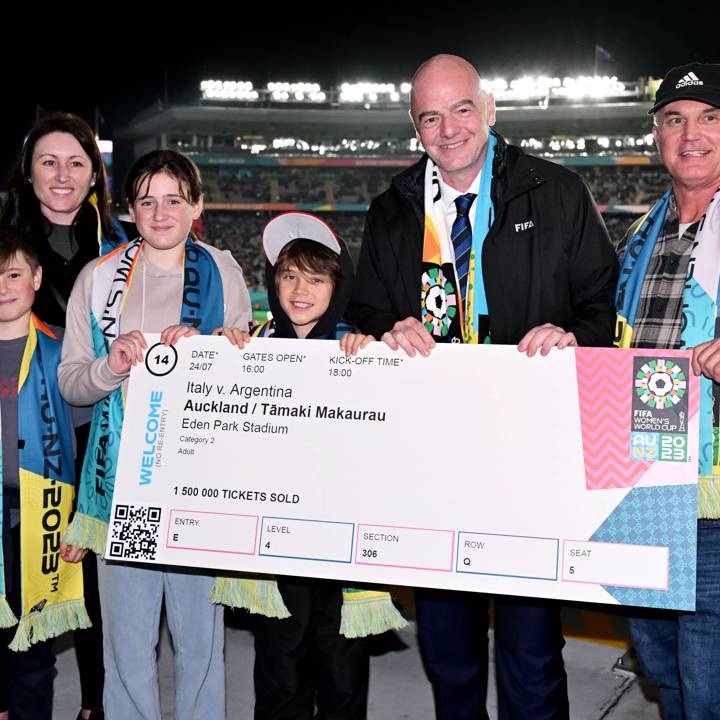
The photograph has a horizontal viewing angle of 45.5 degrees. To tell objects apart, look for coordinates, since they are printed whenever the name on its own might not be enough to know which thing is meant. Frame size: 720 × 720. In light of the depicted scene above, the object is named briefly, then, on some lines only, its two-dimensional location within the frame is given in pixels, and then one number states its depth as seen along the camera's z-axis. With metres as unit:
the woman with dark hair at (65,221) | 3.59
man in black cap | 2.60
